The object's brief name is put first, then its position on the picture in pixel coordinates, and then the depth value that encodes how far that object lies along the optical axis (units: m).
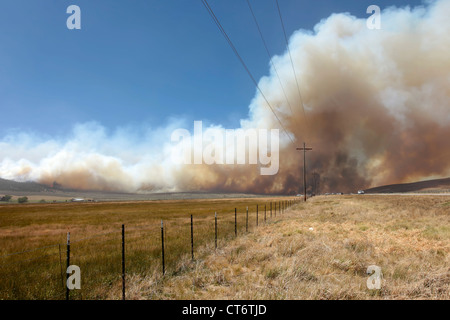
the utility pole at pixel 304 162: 70.40
